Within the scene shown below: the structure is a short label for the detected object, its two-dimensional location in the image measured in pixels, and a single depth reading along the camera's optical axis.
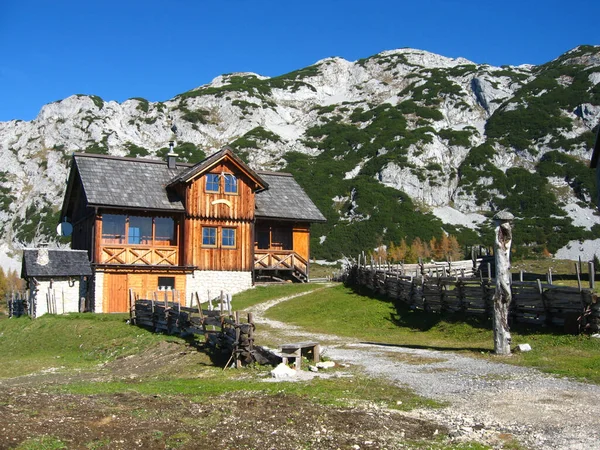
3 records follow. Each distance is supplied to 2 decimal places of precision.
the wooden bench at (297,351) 16.06
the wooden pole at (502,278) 17.66
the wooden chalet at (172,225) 33.81
